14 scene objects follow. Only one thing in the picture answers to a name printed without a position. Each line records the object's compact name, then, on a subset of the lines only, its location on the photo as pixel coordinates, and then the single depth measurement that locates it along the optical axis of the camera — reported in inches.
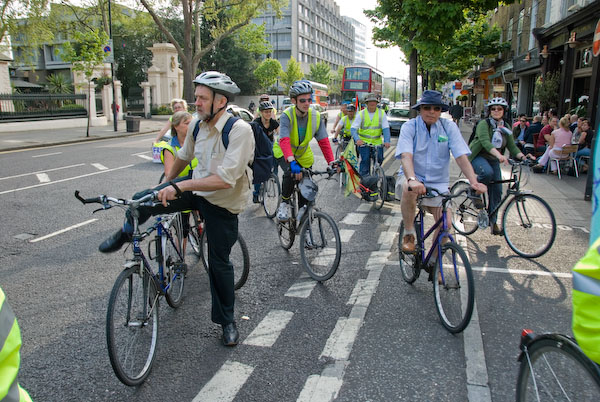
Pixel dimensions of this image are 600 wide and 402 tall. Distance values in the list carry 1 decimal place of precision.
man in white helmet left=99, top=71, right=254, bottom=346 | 130.2
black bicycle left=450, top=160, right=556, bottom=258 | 220.1
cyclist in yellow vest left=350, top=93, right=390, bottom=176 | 359.9
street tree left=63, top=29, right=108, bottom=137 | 890.7
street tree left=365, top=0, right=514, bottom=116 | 556.1
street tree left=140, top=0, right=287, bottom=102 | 1309.1
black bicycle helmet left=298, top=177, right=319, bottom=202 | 200.7
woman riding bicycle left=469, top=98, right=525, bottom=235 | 248.7
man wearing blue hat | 173.6
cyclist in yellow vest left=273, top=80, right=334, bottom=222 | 209.9
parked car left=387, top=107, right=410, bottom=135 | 955.3
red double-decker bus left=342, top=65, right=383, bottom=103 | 1497.3
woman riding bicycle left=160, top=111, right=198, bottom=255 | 195.0
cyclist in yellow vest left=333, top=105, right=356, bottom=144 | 449.7
